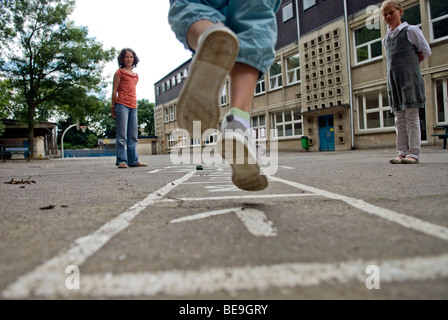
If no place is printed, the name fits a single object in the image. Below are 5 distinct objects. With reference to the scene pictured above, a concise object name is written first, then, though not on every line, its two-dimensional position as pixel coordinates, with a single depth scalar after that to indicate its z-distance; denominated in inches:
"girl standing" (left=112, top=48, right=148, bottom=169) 231.0
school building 514.9
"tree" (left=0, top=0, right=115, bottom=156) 701.9
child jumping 63.3
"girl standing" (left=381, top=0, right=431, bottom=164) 167.8
